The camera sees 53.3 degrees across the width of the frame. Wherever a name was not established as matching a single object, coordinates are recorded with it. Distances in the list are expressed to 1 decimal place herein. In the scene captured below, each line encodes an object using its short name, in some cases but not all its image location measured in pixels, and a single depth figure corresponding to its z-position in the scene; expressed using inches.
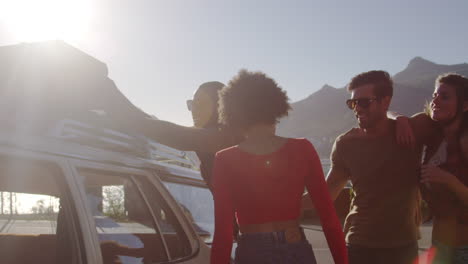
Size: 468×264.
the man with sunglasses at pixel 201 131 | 102.0
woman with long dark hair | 101.6
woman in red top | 81.2
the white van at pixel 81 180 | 73.0
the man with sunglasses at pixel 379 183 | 117.8
